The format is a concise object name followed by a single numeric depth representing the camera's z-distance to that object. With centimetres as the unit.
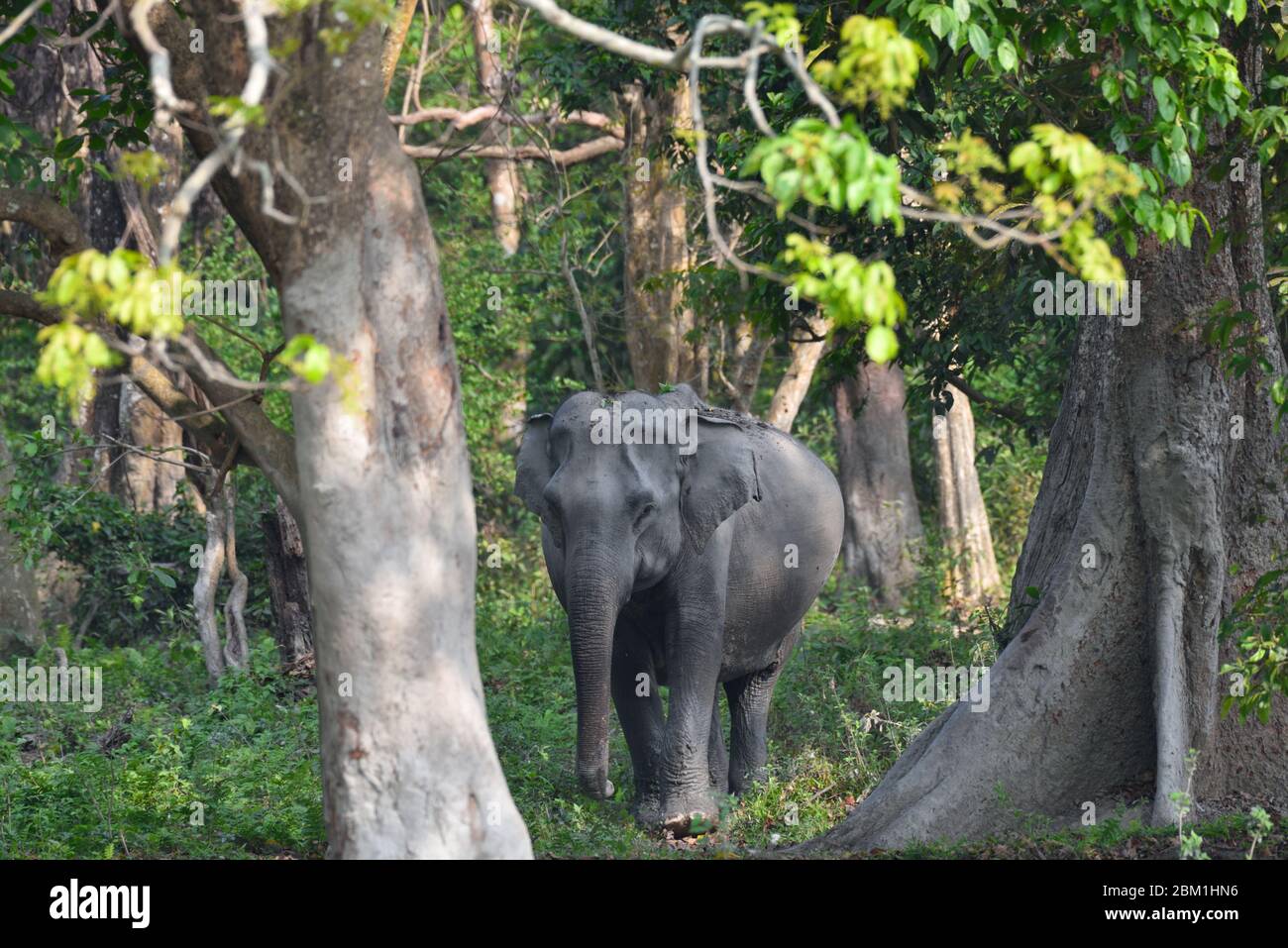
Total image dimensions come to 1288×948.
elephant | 1065
